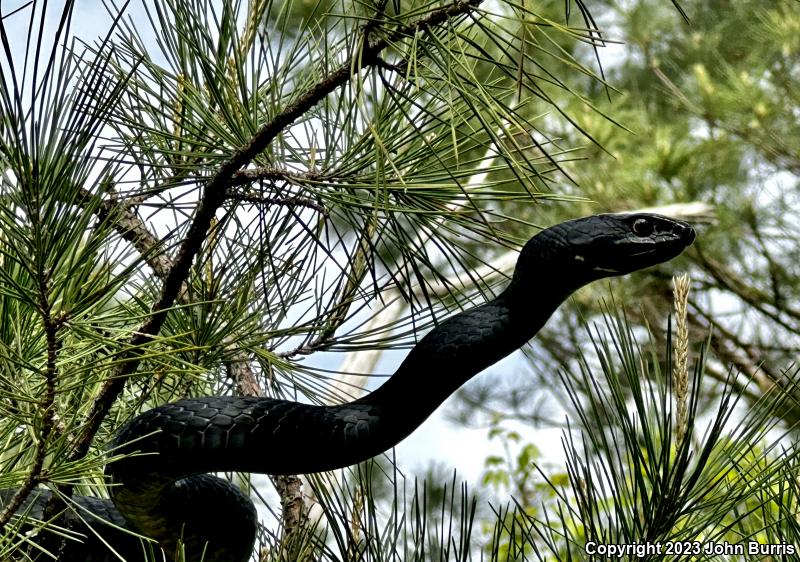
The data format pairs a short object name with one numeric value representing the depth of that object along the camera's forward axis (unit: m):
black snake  1.01
